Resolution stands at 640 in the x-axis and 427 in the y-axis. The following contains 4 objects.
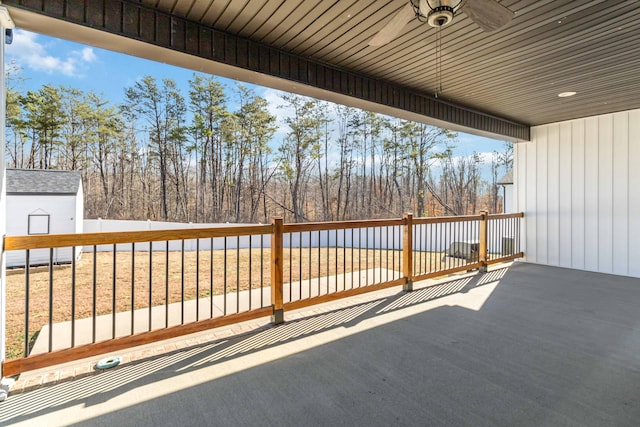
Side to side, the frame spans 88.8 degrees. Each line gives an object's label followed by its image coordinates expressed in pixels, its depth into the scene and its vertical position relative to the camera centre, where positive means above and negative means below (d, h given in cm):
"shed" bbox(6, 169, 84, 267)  744 +11
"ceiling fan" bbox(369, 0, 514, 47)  207 +130
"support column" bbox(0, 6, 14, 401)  207 +19
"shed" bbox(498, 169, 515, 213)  1199 +68
